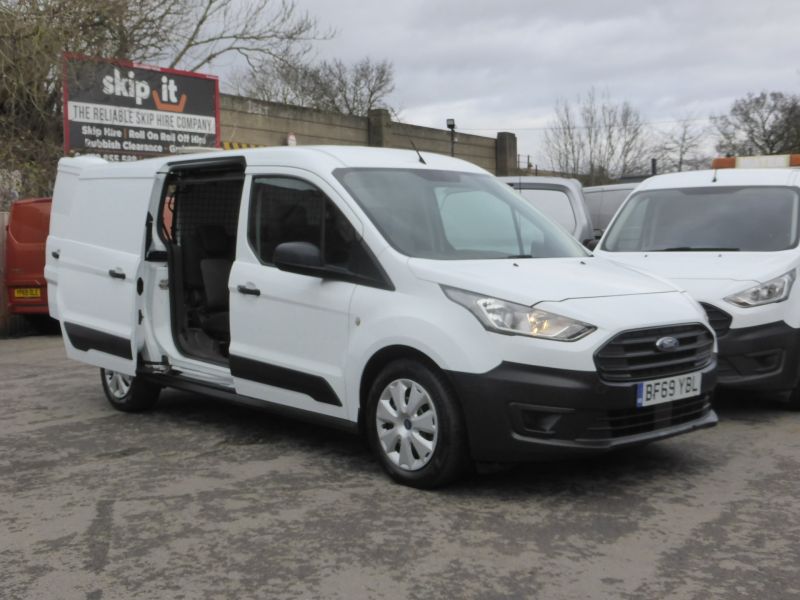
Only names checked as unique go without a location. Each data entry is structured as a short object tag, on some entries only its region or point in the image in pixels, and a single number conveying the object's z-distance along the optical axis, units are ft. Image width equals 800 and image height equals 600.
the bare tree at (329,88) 130.31
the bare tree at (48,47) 44.16
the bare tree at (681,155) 159.02
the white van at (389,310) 14.80
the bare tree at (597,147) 149.07
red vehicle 41.34
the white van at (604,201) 47.83
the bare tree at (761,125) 179.01
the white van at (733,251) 21.07
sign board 55.57
